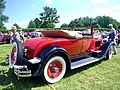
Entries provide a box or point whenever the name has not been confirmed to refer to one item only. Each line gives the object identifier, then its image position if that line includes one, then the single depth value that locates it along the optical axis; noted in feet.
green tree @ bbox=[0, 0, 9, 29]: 115.53
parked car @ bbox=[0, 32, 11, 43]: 28.41
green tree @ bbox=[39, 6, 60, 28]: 139.27
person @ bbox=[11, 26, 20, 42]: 11.63
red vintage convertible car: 6.86
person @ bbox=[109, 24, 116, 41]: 15.86
